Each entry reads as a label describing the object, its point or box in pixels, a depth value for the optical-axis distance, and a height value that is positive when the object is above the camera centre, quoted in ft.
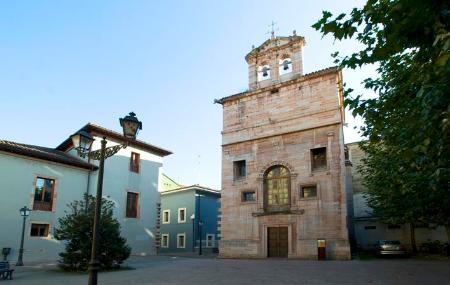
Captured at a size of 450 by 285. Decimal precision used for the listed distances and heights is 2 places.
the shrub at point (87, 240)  51.88 -1.99
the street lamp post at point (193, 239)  118.15 -4.00
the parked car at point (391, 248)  74.08 -4.00
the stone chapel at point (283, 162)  75.97 +14.41
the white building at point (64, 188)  72.82 +8.60
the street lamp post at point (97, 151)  22.80 +5.38
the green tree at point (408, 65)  14.73 +8.47
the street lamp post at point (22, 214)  61.62 +1.66
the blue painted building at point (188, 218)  126.31 +2.92
